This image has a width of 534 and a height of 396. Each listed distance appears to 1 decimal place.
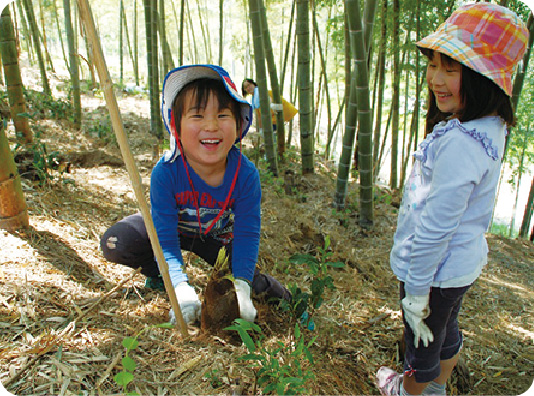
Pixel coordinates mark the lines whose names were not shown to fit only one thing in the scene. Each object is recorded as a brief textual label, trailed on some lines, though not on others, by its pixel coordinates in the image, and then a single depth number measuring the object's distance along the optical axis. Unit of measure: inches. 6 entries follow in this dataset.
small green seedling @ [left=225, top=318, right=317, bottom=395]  45.1
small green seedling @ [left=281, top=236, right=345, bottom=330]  65.4
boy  59.1
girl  47.1
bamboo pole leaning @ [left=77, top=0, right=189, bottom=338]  35.9
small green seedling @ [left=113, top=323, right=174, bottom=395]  41.6
